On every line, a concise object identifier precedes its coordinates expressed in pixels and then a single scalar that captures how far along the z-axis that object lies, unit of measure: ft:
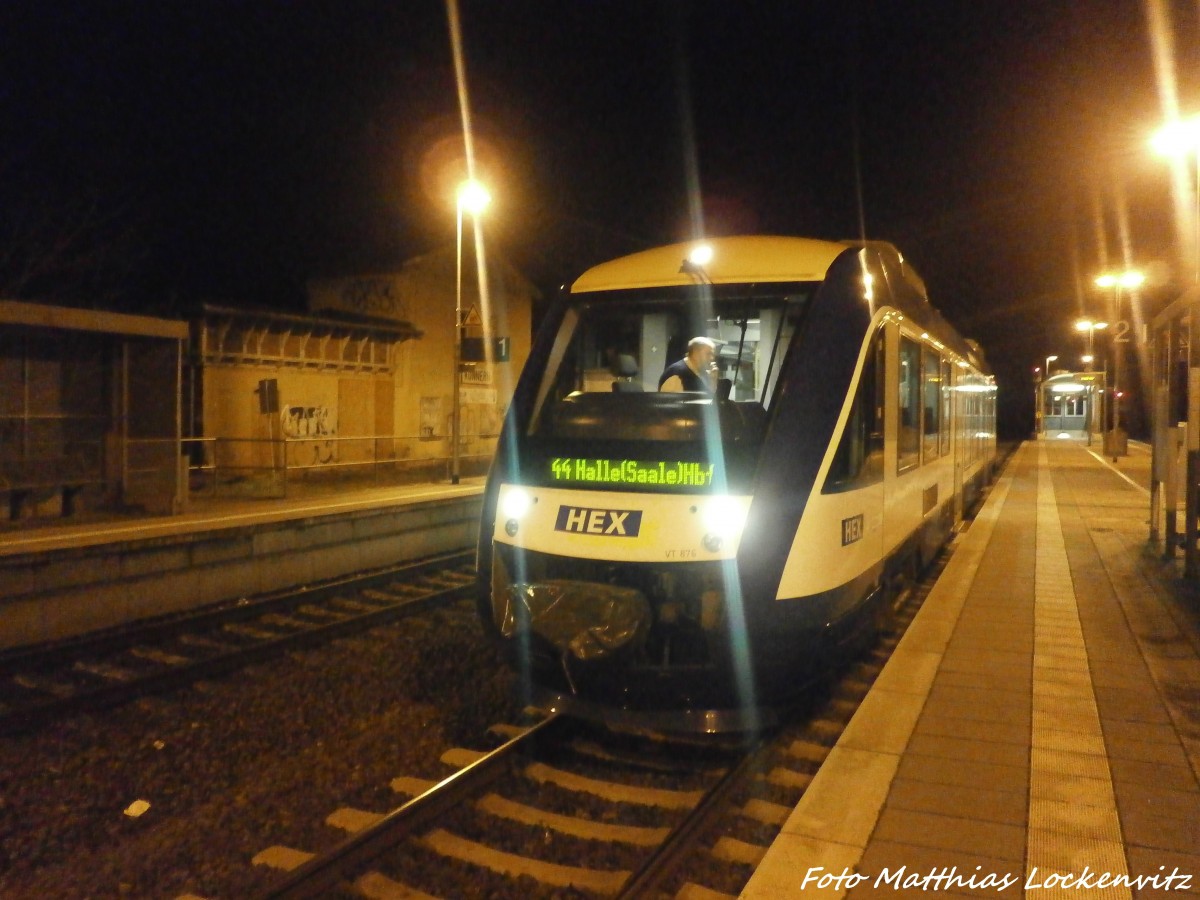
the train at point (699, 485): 17.19
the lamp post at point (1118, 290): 84.79
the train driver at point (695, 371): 20.75
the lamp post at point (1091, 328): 119.81
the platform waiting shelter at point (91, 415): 36.63
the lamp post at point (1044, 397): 150.20
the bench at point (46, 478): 35.78
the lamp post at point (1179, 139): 35.53
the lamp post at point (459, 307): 55.01
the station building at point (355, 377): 57.41
